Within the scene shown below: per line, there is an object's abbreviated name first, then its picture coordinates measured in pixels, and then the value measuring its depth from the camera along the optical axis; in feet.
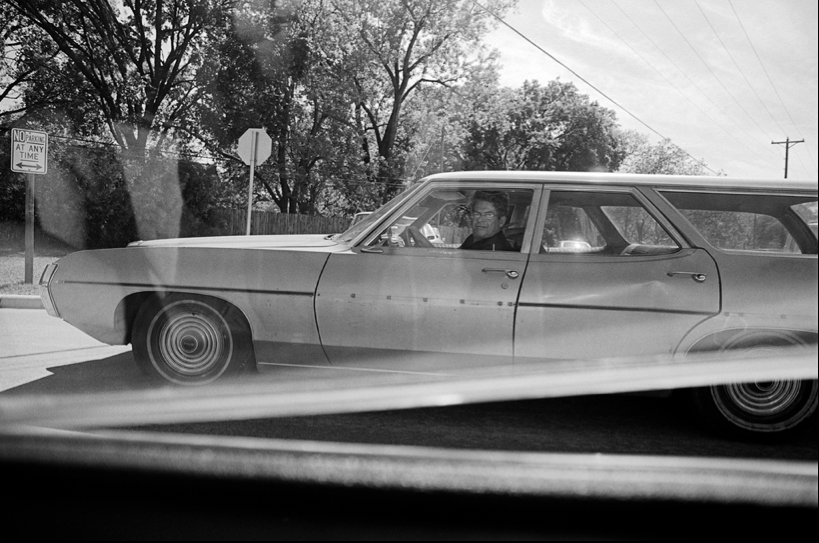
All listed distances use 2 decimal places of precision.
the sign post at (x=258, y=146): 33.58
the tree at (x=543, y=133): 125.70
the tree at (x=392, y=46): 97.50
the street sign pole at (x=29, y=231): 32.14
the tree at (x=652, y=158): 172.04
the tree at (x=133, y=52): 84.84
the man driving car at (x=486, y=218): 13.61
